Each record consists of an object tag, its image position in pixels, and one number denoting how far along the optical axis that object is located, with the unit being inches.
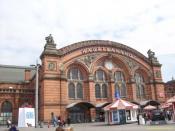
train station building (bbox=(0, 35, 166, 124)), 1125.9
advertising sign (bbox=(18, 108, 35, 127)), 863.3
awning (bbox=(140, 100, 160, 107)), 1277.4
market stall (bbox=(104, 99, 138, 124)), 939.1
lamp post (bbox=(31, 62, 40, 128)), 833.2
